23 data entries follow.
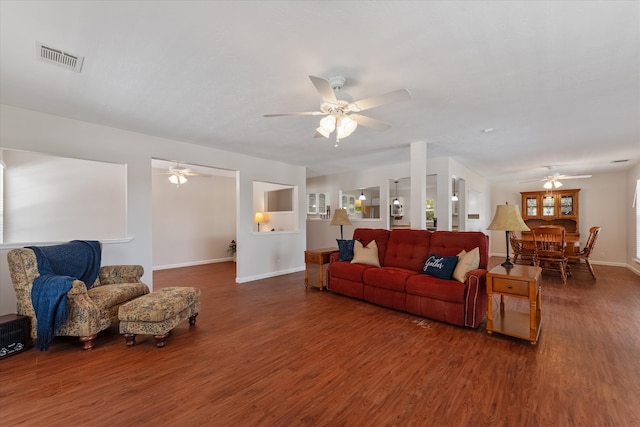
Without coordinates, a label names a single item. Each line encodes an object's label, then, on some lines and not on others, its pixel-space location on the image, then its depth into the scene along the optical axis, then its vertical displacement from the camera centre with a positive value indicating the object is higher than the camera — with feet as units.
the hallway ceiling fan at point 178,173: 19.33 +2.87
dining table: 19.26 -2.38
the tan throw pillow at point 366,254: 13.98 -2.22
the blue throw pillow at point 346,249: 14.98 -2.10
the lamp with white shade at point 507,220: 9.89 -0.32
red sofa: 10.09 -2.88
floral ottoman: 8.60 -3.37
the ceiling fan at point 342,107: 7.14 +3.04
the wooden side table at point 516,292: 8.68 -2.68
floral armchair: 8.44 -2.93
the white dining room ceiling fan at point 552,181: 21.67 +2.57
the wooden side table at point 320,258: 15.39 -2.67
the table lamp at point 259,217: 25.48 -0.49
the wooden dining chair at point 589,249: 18.17 -2.57
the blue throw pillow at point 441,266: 10.99 -2.26
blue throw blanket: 8.04 -2.14
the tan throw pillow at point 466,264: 10.60 -2.09
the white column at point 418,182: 15.15 +1.68
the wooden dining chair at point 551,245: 17.48 -2.23
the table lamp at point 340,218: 17.21 -0.40
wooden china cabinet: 25.03 +0.34
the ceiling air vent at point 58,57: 6.74 +4.04
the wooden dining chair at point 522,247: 19.74 -2.64
